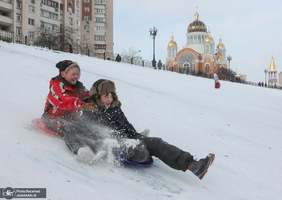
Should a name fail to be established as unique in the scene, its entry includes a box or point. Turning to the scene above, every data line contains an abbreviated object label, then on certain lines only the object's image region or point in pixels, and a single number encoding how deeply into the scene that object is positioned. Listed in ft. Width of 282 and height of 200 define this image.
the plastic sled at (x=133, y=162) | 16.81
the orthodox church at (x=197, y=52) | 314.76
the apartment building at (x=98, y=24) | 295.07
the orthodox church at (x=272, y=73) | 354.74
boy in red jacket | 18.66
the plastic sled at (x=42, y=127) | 18.64
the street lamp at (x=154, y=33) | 142.82
